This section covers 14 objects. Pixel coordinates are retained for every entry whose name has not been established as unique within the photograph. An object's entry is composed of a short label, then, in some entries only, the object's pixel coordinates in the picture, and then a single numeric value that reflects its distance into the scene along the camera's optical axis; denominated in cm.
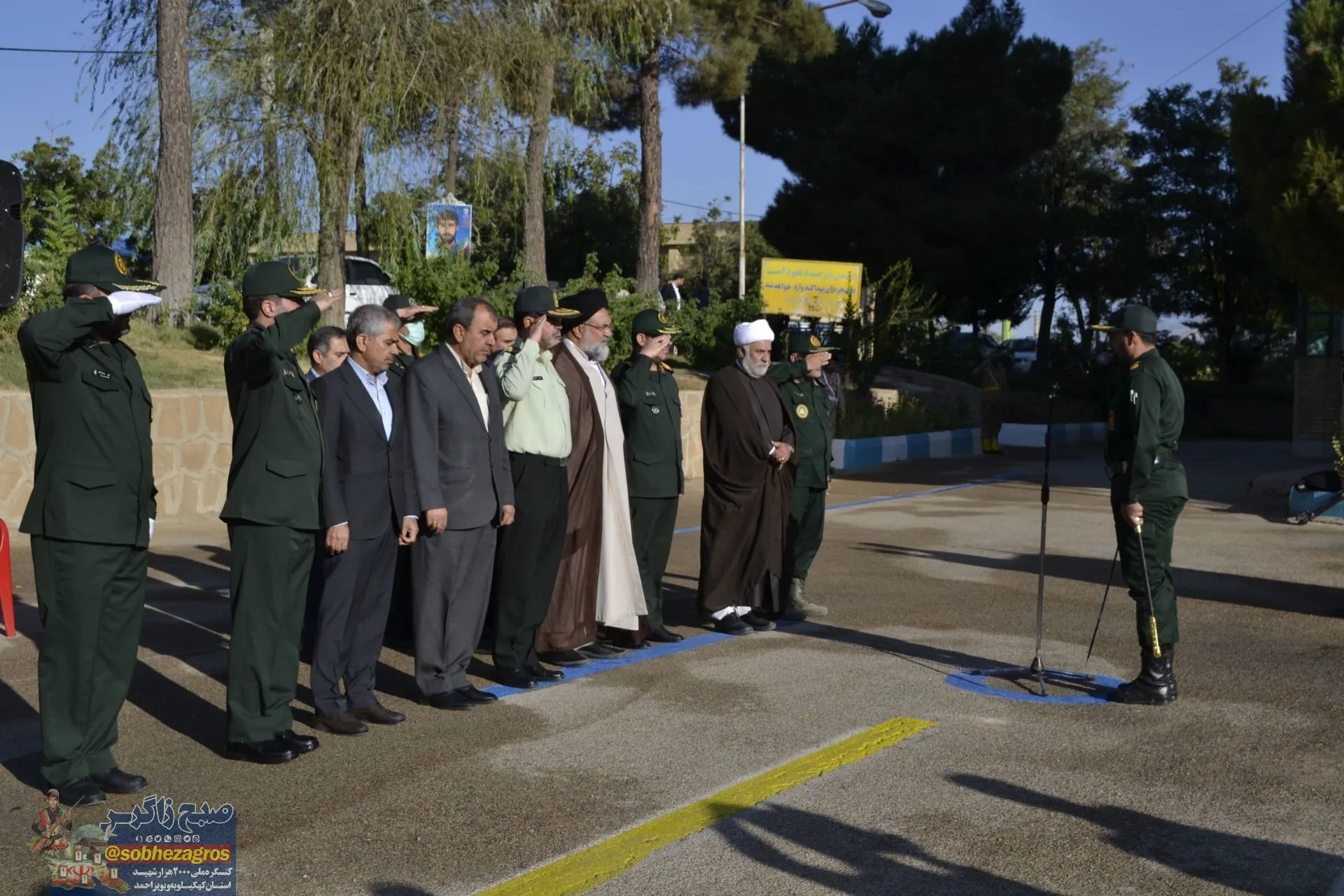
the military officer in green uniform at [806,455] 966
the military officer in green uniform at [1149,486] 707
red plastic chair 821
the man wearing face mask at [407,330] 834
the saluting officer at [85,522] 534
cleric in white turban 902
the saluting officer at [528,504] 745
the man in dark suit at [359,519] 641
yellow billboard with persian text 2781
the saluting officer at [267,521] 593
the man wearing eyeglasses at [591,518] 800
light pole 3135
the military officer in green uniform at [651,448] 860
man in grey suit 684
